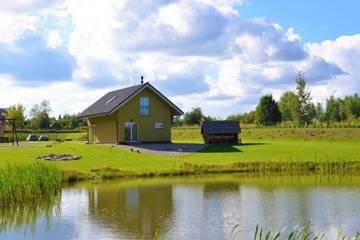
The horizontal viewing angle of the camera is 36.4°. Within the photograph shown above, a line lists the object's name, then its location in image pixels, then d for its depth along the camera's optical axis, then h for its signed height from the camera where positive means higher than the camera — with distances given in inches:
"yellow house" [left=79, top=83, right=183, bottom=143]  1704.0 +57.6
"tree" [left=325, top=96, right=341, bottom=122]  3809.1 +148.4
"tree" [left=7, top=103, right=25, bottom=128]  2994.1 +125.7
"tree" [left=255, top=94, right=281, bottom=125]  3228.3 +123.2
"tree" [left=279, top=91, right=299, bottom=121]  3811.0 +180.5
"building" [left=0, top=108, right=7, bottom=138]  2625.5 +42.1
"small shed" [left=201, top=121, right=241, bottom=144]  1659.7 +1.6
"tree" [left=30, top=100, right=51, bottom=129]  3472.0 +102.3
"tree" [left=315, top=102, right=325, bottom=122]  3829.0 +138.5
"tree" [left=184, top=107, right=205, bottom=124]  3811.5 +115.7
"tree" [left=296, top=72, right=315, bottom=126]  2450.8 +130.8
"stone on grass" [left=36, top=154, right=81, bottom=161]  1206.1 -49.0
